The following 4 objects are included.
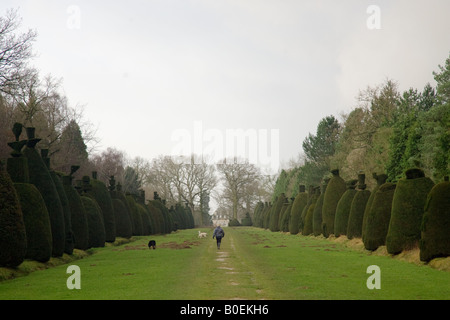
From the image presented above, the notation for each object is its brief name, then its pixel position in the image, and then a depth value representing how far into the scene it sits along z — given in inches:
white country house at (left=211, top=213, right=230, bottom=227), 4891.2
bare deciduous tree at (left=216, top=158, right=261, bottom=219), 3858.3
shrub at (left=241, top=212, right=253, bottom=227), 3799.2
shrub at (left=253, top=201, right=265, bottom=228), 3264.0
